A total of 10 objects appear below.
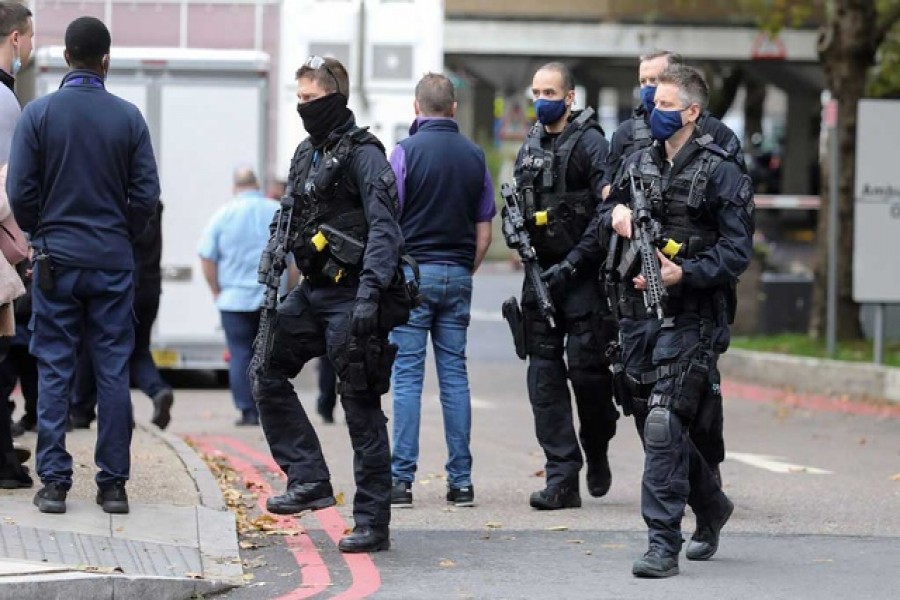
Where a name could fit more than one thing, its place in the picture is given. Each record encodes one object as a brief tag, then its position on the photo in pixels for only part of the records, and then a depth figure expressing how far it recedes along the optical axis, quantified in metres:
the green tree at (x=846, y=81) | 36.09
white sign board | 33.03
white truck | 33.16
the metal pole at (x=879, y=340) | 32.53
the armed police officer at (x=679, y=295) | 14.80
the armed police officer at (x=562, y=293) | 18.36
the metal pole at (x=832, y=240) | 35.44
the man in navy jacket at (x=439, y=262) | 18.56
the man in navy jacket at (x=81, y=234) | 16.27
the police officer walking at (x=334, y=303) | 15.71
